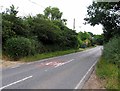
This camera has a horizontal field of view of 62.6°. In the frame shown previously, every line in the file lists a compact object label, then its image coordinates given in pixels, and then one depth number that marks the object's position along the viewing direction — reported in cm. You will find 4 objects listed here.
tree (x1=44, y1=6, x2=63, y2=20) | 3083
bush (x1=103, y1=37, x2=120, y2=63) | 725
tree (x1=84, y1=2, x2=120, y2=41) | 1402
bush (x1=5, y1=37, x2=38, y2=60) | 1068
